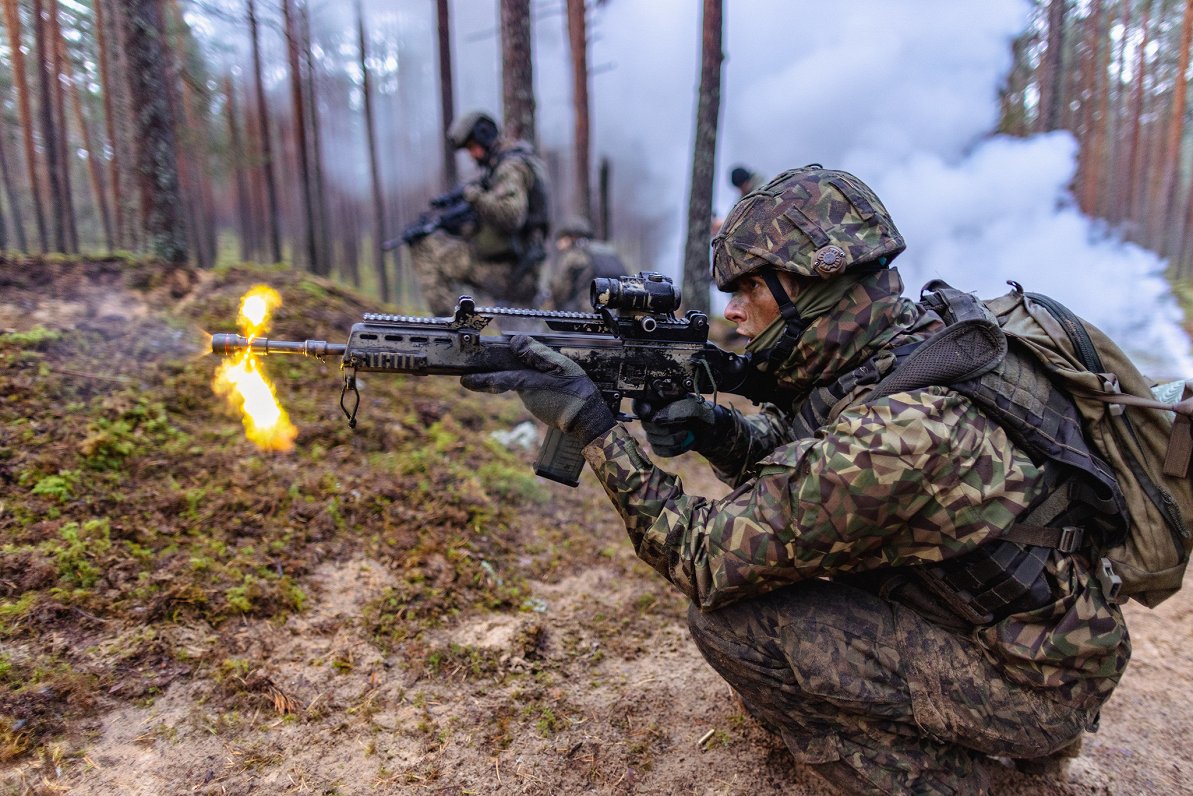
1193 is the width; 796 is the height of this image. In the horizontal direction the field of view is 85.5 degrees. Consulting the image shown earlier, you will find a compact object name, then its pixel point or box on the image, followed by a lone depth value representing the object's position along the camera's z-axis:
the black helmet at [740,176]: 9.55
